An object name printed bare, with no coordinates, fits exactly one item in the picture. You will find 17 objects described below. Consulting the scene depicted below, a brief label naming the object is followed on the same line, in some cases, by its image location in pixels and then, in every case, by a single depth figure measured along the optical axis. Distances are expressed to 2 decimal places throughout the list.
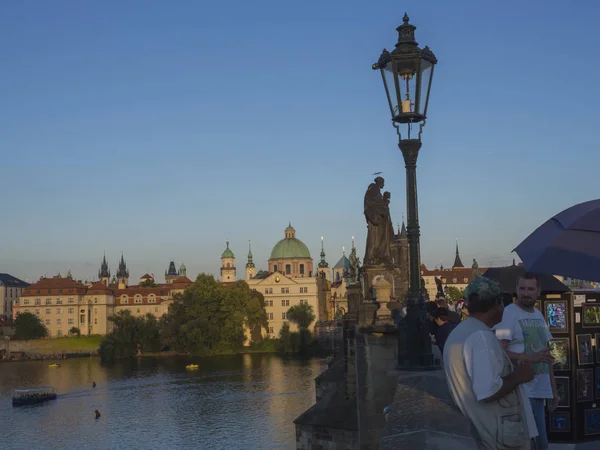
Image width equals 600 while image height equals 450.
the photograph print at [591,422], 8.67
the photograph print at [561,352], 8.60
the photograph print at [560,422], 8.62
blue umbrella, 6.06
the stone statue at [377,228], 18.45
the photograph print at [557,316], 8.76
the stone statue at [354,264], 28.99
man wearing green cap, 4.19
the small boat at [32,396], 48.02
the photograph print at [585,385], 8.65
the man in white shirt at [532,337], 6.27
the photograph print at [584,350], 8.68
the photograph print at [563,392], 8.57
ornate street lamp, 9.09
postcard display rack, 8.61
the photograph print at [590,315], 8.82
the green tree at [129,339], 83.25
